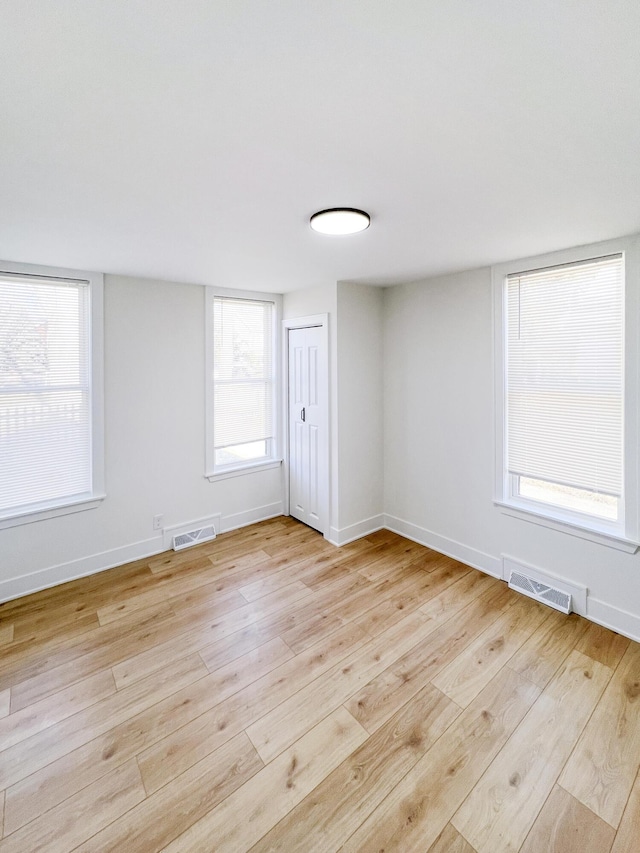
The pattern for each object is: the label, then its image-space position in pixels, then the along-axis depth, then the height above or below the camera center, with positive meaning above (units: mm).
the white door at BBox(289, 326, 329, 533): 3752 -111
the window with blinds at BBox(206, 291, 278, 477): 3783 +366
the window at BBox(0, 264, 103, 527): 2801 +200
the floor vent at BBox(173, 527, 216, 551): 3582 -1160
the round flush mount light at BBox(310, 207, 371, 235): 1839 +985
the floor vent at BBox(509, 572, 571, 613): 2631 -1273
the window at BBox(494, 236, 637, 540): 2410 +154
